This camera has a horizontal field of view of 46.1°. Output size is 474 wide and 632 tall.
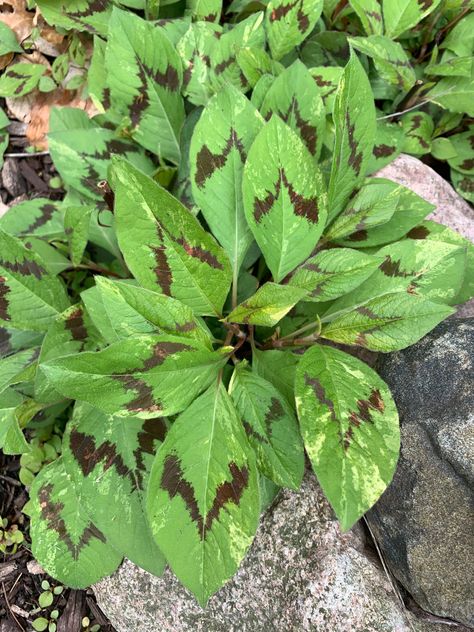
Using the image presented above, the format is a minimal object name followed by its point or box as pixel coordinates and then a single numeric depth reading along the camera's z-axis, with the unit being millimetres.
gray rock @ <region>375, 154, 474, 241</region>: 487
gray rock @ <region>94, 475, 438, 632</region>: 382
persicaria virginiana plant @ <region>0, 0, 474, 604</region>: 323
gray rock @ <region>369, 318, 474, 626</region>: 352
